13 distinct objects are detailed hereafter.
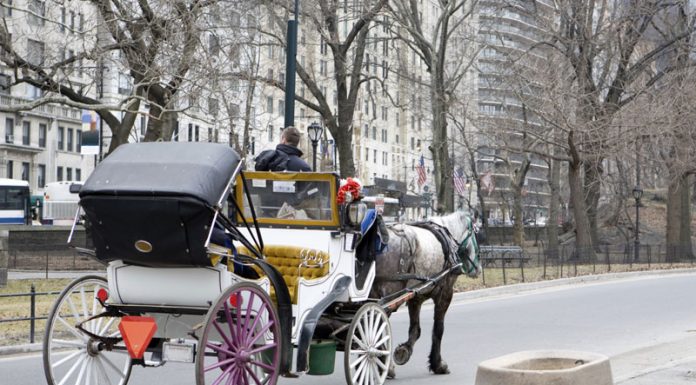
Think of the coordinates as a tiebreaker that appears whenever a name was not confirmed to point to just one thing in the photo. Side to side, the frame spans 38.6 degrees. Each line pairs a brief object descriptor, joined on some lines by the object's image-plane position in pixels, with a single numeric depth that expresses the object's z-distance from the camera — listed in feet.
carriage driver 34.73
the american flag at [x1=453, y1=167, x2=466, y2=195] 159.09
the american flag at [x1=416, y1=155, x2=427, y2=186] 182.19
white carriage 26.66
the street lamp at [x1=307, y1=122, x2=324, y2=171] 103.55
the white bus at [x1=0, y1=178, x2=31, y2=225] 218.18
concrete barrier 22.79
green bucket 31.50
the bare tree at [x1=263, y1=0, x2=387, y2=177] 120.26
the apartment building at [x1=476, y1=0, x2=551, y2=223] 134.92
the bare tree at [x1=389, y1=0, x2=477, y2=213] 126.21
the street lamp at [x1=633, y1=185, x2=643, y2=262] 151.64
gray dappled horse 37.19
